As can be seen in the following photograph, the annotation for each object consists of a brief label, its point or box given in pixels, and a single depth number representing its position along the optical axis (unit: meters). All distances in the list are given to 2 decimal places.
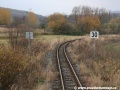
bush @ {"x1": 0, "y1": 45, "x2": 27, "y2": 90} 11.22
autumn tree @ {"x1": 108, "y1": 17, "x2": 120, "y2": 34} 94.84
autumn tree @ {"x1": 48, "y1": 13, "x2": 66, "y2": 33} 85.06
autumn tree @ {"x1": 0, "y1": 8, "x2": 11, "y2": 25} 117.12
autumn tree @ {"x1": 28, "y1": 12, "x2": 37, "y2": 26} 110.94
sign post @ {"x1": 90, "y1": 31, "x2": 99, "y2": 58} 18.58
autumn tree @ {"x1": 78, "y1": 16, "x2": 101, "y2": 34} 91.80
